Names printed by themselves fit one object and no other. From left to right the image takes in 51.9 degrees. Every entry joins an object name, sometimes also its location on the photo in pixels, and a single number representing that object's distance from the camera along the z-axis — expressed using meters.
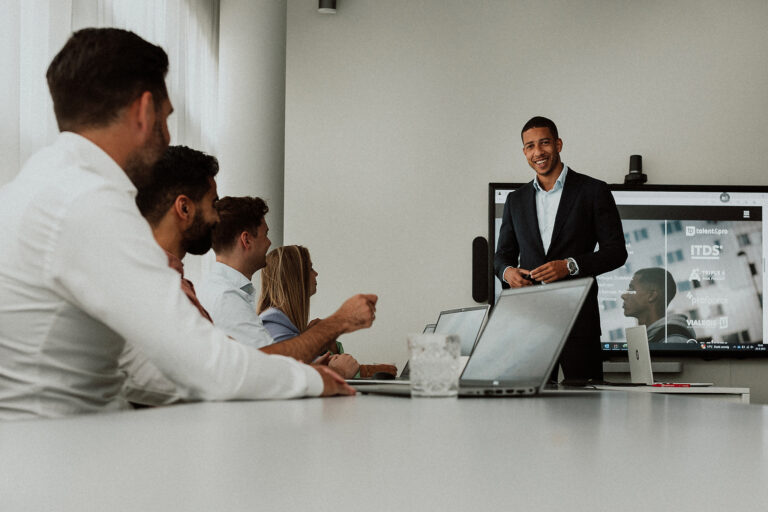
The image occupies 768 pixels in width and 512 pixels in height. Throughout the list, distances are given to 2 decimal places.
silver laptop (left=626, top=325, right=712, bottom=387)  3.60
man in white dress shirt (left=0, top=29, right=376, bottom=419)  1.08
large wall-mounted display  4.88
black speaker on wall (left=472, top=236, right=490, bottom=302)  5.04
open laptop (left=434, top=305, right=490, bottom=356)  2.53
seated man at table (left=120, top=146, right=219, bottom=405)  2.12
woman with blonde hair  3.04
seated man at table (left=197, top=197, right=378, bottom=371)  2.53
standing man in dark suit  3.27
